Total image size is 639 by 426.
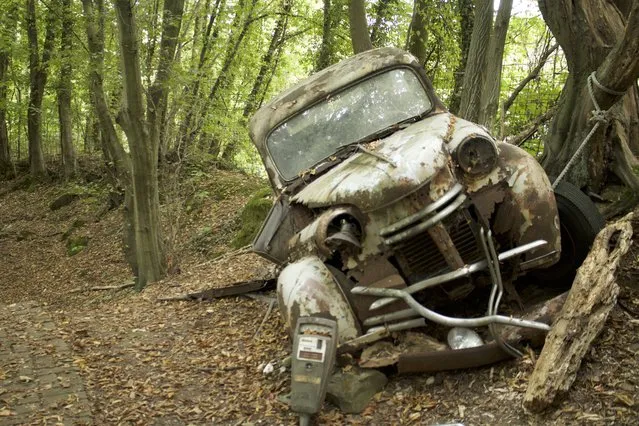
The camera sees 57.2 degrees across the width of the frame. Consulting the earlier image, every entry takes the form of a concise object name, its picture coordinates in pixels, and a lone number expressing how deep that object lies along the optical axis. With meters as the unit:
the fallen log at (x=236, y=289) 6.59
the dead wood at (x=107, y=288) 11.07
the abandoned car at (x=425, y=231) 4.01
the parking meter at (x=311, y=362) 3.80
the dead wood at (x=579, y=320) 3.41
